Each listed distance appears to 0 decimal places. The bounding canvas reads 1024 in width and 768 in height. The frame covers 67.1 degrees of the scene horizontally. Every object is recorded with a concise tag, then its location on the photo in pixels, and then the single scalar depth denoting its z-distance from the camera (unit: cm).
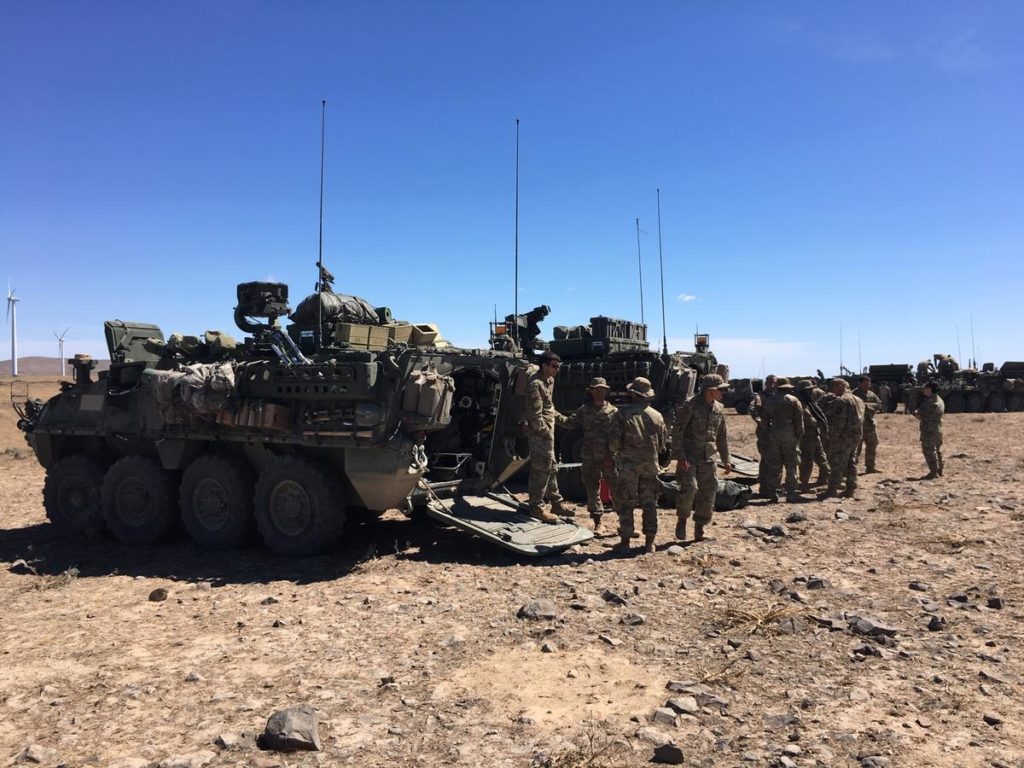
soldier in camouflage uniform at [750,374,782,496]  1169
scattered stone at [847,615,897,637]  545
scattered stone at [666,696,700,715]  437
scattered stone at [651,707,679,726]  424
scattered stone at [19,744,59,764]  392
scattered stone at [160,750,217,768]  384
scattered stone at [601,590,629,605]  643
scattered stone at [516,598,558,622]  608
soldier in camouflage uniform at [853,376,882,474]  1433
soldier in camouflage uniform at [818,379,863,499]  1195
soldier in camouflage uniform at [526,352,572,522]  916
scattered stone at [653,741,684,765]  380
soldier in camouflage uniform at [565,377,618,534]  898
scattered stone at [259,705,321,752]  400
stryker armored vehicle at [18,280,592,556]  781
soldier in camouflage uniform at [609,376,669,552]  826
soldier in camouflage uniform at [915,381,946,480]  1350
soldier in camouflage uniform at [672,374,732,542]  873
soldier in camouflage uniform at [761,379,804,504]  1151
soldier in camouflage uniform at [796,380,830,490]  1286
